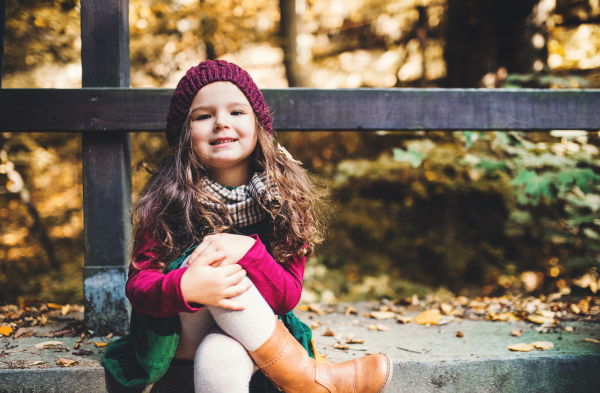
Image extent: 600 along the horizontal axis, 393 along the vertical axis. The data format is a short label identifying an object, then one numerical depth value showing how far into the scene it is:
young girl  1.20
